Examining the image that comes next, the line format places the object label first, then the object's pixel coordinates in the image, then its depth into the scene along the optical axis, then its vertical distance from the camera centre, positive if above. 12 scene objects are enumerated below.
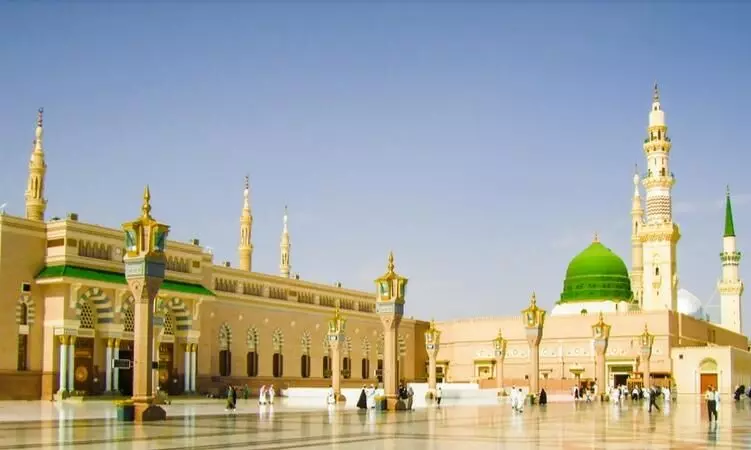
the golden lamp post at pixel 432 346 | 49.16 -1.60
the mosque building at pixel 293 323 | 38.41 -0.33
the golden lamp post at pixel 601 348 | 45.69 -1.55
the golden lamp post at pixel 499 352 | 51.41 -1.97
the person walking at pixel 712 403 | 24.77 -2.29
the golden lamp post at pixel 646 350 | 51.16 -1.90
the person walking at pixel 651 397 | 33.28 -2.95
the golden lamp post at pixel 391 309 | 30.11 +0.26
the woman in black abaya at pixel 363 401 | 31.57 -2.81
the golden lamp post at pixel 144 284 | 22.59 +0.83
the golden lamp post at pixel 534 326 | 39.84 -0.41
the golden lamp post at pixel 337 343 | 40.06 -1.16
